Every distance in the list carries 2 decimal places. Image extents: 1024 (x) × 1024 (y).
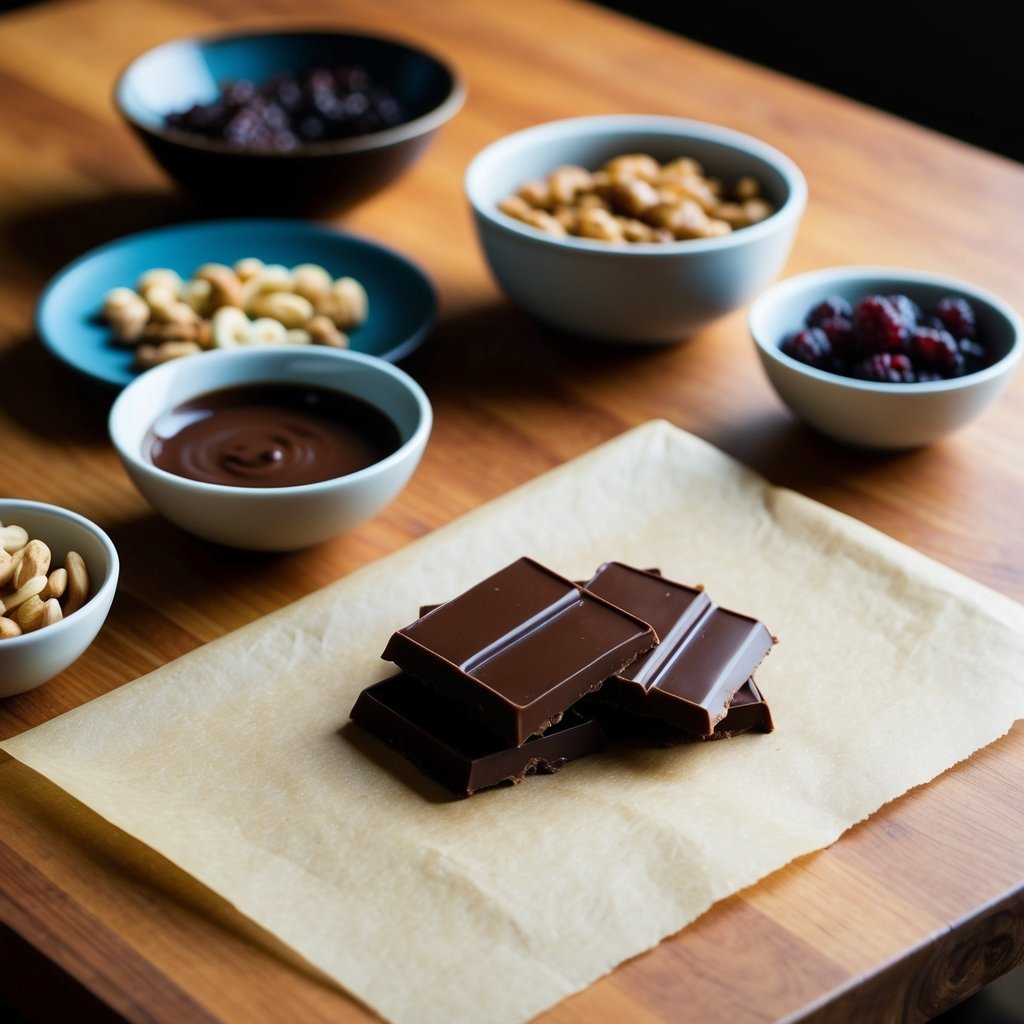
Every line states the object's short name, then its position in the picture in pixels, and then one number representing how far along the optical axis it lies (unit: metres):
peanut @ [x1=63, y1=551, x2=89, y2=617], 0.76
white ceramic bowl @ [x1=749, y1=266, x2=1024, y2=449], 0.85
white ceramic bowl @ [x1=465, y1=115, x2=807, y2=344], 0.90
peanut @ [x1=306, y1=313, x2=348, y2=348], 0.91
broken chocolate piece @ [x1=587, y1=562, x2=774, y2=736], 0.73
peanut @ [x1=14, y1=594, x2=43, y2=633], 0.74
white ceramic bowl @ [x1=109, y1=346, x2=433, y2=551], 0.79
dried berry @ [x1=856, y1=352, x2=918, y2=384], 0.85
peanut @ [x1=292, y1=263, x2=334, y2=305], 0.93
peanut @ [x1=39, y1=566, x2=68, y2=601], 0.75
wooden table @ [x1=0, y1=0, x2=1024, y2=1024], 0.67
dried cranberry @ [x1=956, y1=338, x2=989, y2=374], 0.87
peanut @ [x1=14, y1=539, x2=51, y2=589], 0.75
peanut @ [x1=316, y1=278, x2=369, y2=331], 0.93
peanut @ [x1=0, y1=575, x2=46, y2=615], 0.75
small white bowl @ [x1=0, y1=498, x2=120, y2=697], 0.73
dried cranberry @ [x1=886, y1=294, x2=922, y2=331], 0.87
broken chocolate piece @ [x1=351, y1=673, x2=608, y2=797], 0.71
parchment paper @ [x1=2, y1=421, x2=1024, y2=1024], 0.68
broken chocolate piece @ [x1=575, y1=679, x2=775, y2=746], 0.73
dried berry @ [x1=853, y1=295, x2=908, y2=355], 0.86
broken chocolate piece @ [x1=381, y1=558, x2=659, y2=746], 0.72
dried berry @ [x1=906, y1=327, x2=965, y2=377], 0.86
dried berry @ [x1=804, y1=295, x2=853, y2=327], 0.89
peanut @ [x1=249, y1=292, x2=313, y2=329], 0.92
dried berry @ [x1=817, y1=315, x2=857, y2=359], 0.88
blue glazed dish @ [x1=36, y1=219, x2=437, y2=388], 0.91
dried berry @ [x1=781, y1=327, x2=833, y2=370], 0.87
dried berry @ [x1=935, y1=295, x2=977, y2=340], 0.88
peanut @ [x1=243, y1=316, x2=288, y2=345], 0.90
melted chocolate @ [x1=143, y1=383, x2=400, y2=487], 0.81
